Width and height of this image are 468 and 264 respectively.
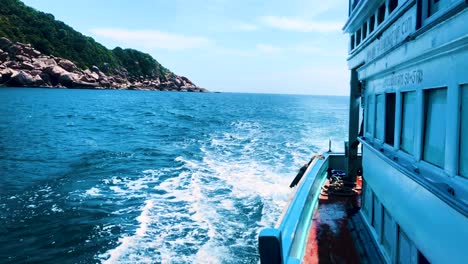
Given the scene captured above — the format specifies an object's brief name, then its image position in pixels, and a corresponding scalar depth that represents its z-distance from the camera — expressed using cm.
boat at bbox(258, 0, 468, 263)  347
